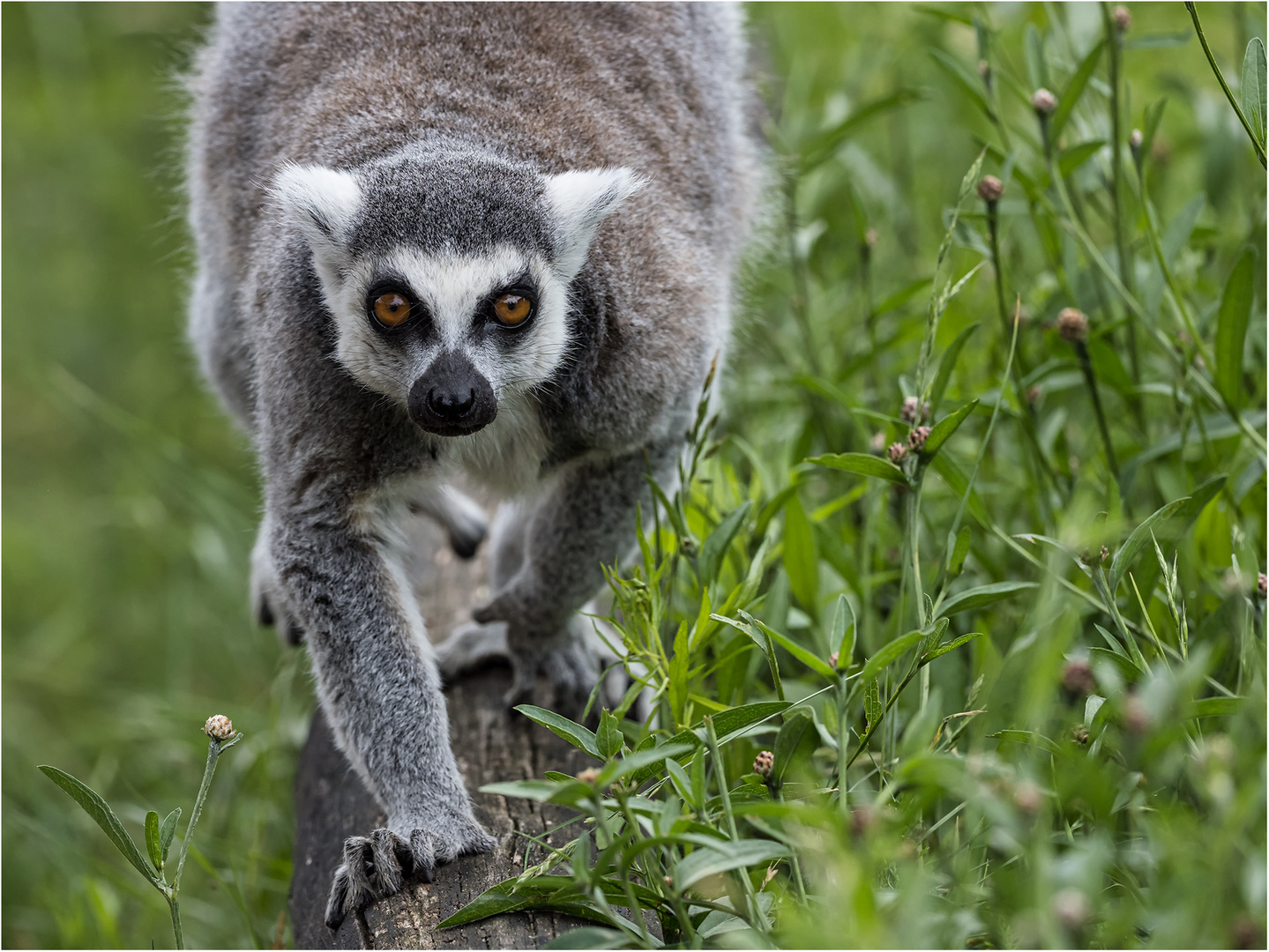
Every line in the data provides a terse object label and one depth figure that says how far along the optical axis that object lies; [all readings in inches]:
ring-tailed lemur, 190.4
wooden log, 166.1
